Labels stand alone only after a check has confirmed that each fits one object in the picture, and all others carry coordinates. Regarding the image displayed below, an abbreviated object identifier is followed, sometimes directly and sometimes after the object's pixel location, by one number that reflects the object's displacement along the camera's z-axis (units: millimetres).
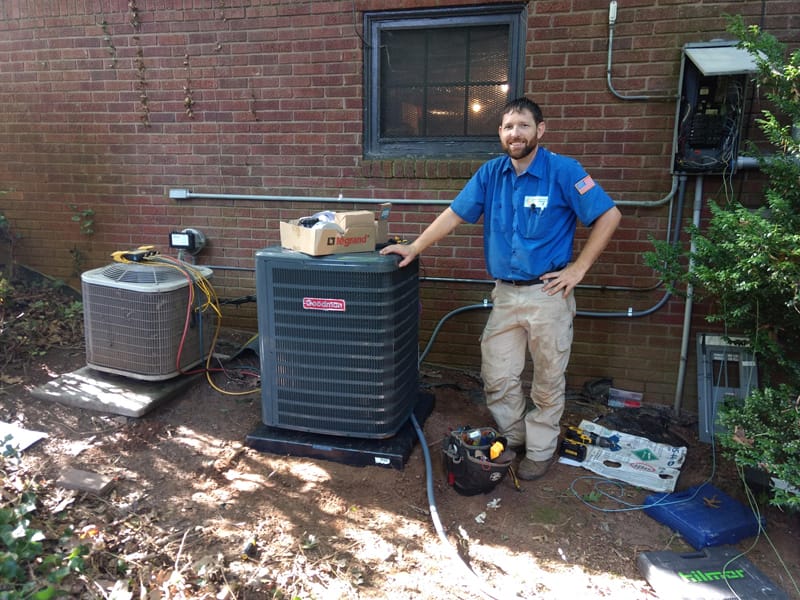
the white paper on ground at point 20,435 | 3332
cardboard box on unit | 3090
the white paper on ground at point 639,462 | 3311
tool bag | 3020
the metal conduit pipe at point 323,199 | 3988
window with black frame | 4184
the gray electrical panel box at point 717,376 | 3777
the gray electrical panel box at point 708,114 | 3645
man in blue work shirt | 3061
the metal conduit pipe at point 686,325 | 3828
